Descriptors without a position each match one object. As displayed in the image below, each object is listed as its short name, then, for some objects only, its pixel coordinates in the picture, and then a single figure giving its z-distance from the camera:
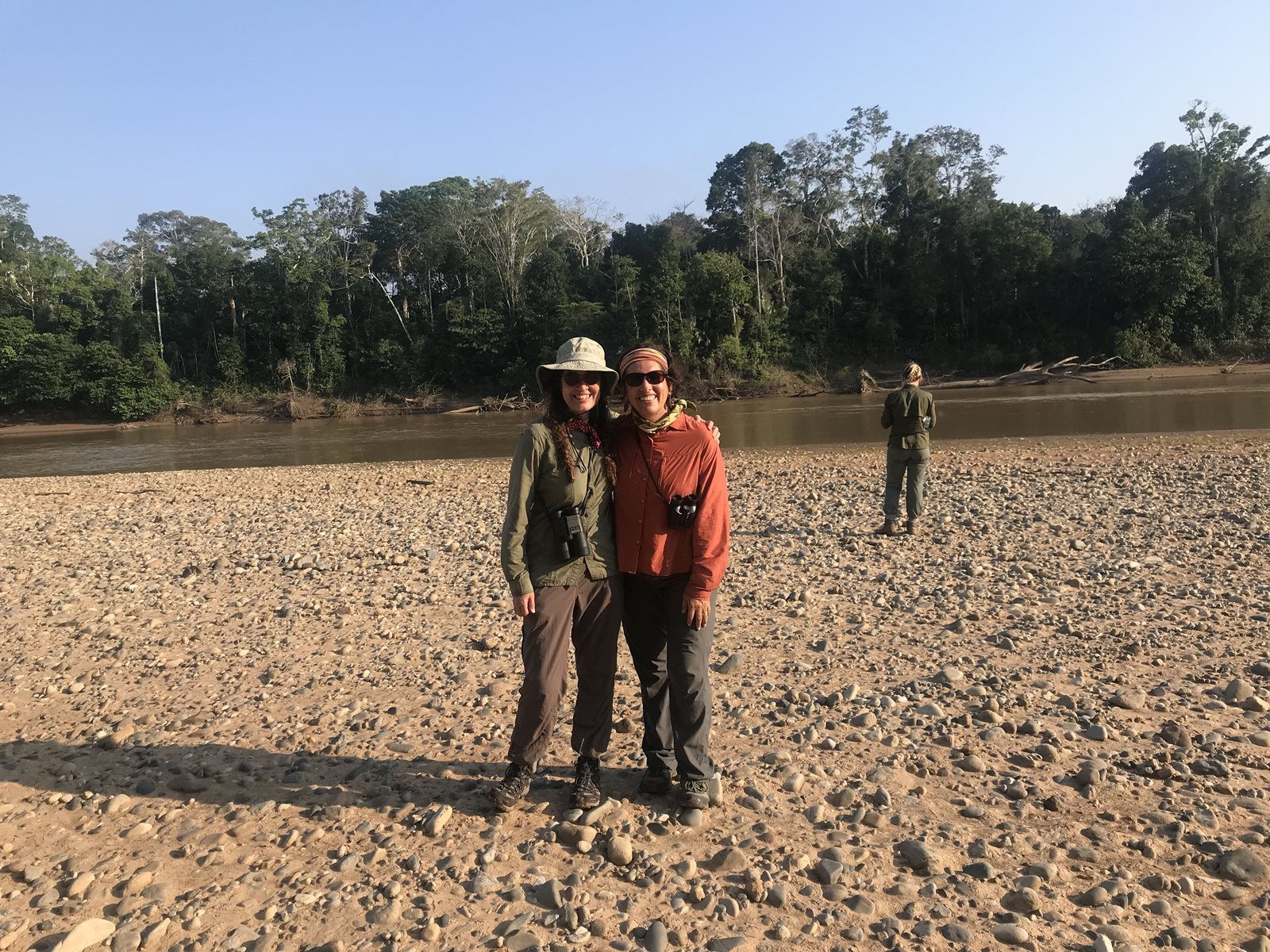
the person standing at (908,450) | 7.81
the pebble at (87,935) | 2.40
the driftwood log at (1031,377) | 37.19
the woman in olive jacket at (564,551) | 2.90
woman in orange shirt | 2.87
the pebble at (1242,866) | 2.51
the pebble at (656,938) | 2.34
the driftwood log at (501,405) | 40.78
